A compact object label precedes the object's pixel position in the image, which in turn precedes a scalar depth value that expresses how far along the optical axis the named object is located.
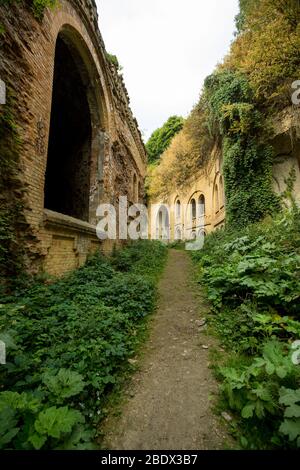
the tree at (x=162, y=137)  28.91
